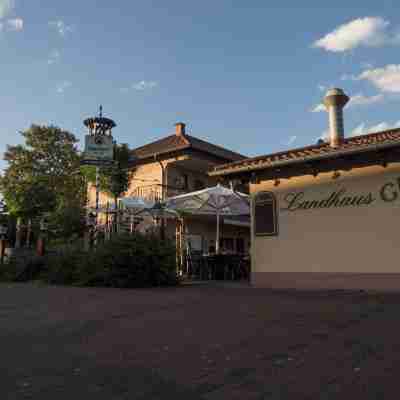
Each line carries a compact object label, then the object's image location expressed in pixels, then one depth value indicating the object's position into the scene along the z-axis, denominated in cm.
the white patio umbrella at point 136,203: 1406
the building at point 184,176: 1977
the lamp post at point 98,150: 1349
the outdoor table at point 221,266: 1276
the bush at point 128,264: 1021
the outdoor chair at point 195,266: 1373
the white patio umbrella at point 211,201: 1274
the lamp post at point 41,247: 1367
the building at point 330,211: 812
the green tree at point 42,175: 2695
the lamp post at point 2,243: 1652
